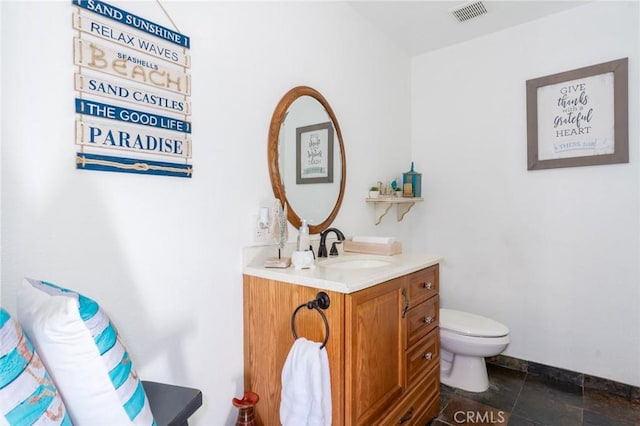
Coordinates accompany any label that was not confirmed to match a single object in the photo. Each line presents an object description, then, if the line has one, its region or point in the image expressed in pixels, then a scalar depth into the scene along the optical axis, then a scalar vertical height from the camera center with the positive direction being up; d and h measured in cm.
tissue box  188 -22
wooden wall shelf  230 +6
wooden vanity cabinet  120 -56
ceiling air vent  218 +137
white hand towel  115 -63
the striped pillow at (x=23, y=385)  52 -29
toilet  203 -87
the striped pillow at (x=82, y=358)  62 -28
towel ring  120 -35
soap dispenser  157 -13
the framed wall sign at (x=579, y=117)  207 +62
